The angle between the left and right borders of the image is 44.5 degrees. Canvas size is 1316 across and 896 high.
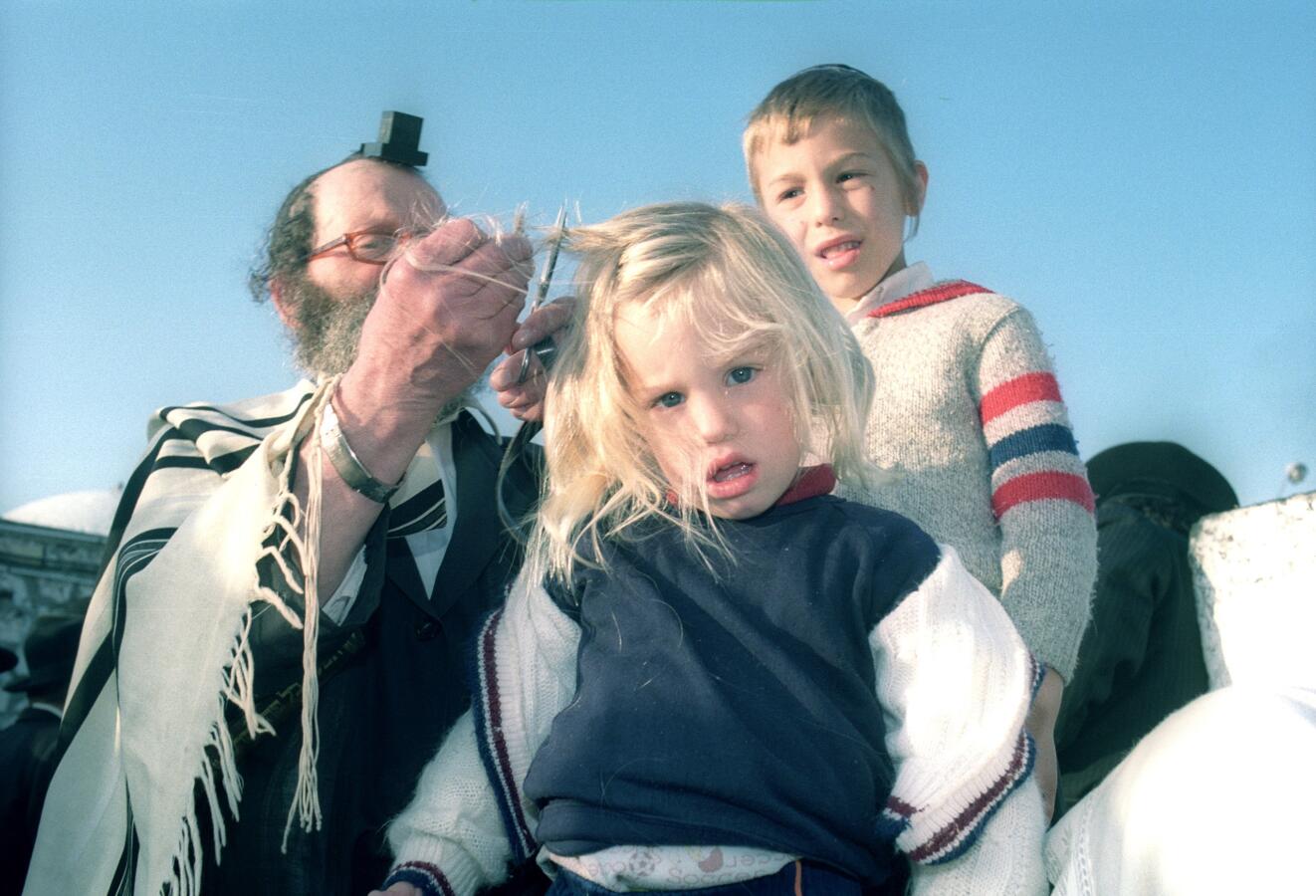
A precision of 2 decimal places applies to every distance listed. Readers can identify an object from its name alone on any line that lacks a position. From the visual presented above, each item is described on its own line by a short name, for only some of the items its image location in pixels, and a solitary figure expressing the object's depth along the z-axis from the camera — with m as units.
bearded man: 1.08
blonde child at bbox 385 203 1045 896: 0.95
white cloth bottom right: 0.78
